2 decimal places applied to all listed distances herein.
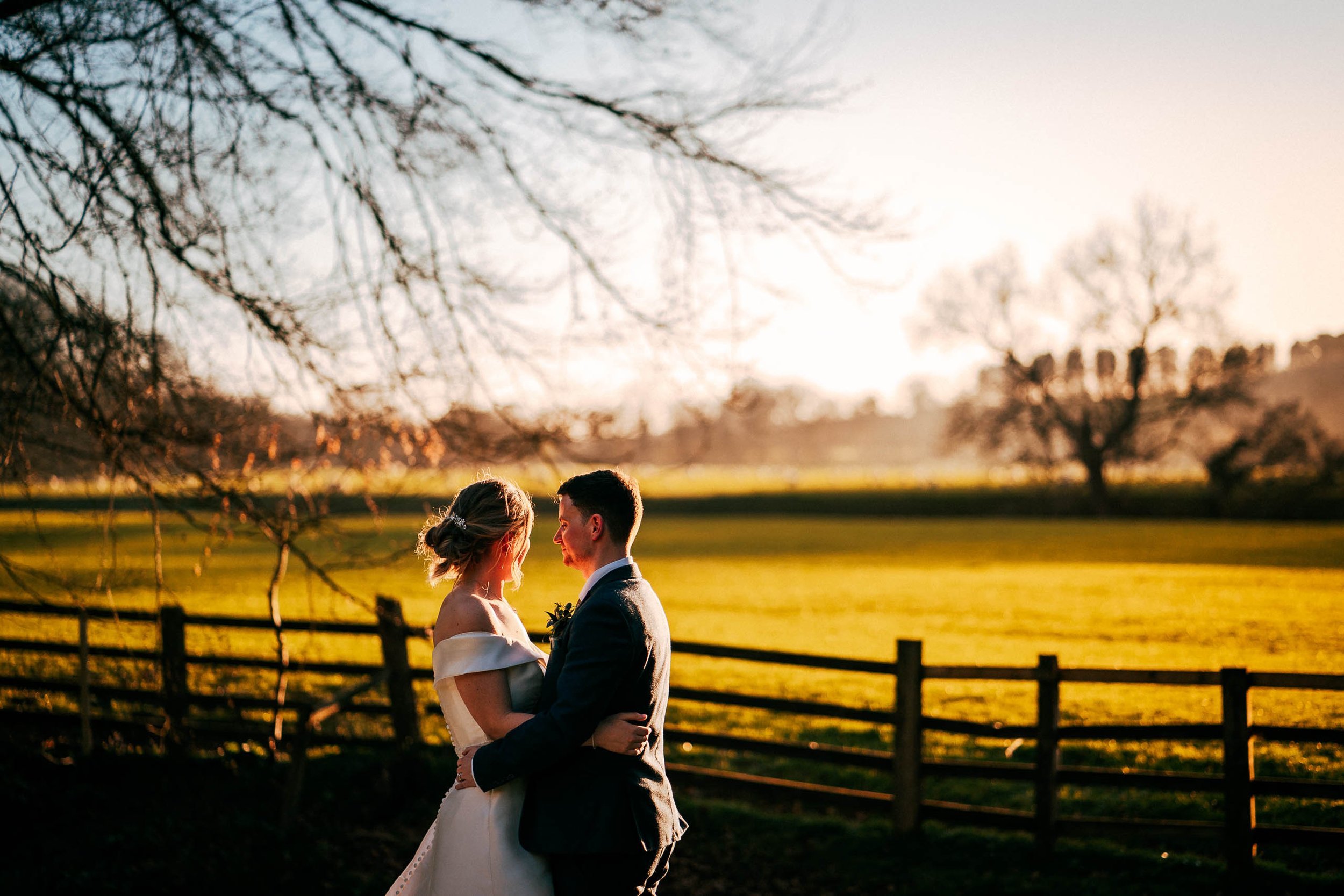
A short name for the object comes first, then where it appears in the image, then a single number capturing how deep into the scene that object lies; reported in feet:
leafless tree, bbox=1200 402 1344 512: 160.35
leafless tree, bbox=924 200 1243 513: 170.71
